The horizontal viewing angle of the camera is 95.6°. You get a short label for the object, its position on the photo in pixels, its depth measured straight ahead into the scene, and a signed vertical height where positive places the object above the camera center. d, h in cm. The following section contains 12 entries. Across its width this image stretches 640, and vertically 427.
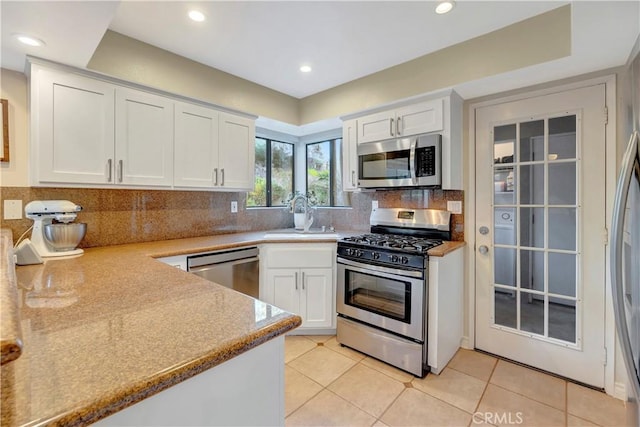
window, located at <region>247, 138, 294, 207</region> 345 +49
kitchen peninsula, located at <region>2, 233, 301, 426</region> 54 -33
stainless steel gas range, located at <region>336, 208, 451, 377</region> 210 -61
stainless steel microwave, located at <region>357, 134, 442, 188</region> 233 +43
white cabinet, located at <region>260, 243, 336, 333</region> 262 -60
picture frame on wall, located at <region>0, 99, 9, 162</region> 183 +52
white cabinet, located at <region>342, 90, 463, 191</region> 230 +76
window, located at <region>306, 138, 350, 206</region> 350 +49
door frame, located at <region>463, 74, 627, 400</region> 189 +17
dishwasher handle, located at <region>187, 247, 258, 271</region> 212 -36
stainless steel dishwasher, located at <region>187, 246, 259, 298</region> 216 -44
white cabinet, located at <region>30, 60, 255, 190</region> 178 +55
